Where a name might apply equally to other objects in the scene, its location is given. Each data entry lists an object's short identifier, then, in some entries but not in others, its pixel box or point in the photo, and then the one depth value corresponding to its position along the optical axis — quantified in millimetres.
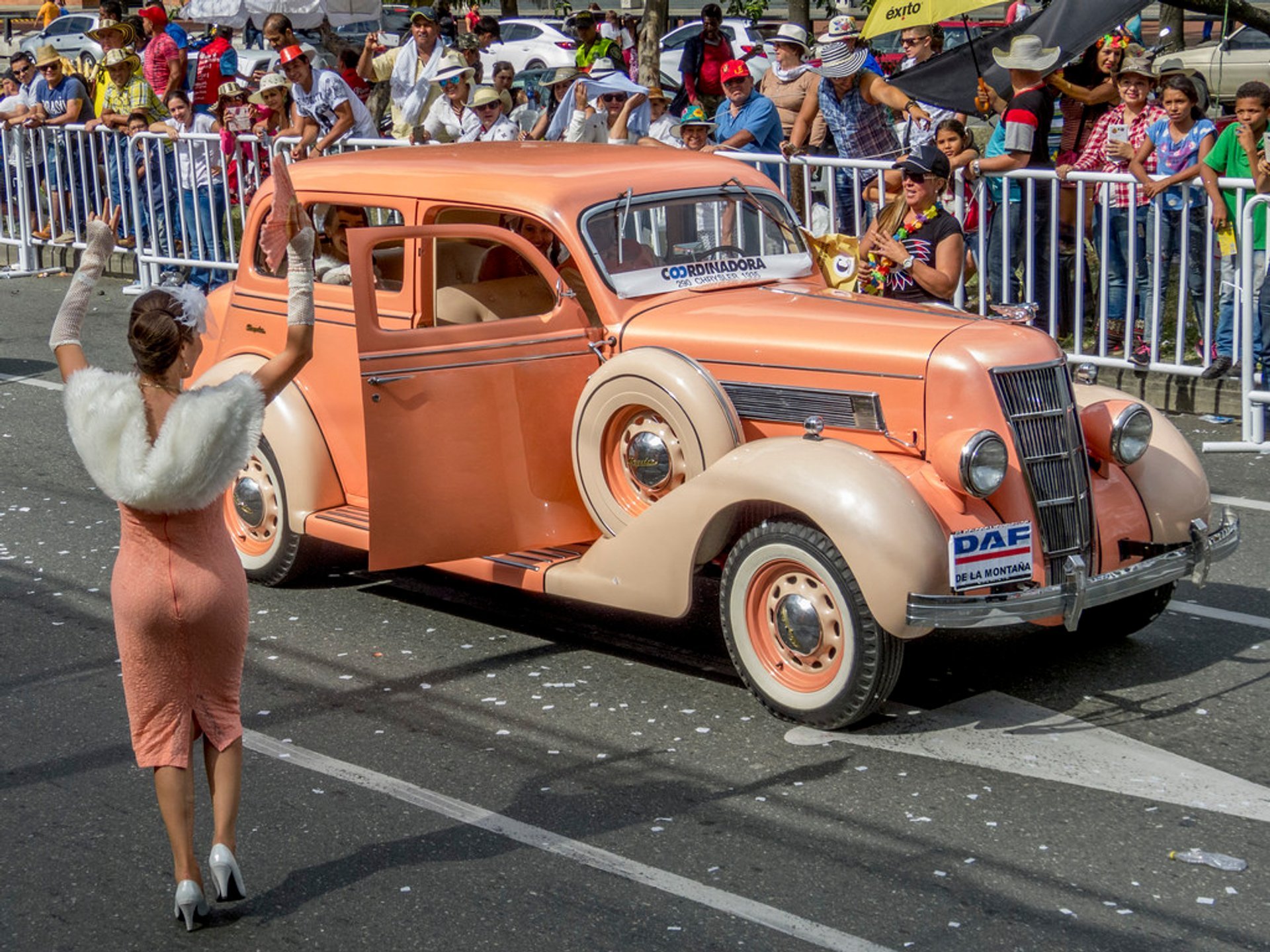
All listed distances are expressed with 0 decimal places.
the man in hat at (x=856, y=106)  11422
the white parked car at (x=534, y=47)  30625
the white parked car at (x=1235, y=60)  25312
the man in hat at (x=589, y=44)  18219
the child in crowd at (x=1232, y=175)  9516
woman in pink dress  4273
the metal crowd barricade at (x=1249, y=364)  9250
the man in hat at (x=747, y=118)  12188
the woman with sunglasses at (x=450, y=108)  13844
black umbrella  11359
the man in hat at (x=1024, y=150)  10406
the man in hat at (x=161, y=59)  16250
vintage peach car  5527
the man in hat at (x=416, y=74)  14570
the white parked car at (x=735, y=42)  24639
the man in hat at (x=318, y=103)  13680
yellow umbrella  11258
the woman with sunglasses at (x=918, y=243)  7551
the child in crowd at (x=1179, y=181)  9758
